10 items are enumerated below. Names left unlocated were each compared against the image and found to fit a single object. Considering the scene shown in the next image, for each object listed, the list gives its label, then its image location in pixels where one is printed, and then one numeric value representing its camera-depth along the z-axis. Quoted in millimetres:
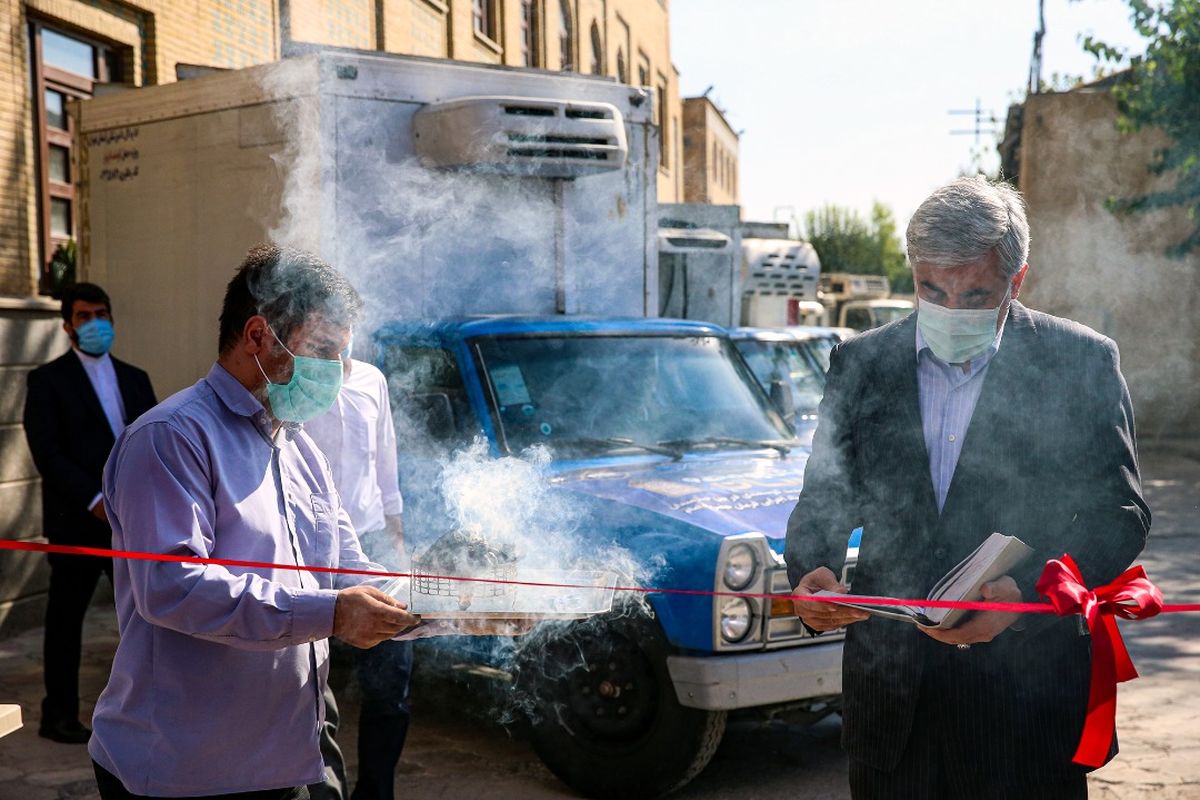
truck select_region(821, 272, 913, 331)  29625
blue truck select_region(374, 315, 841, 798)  4680
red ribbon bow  2406
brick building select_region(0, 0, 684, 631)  8234
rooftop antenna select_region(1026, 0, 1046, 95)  22047
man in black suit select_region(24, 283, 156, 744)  5820
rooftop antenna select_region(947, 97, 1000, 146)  48688
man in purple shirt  2320
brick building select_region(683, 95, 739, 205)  39469
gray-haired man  2557
